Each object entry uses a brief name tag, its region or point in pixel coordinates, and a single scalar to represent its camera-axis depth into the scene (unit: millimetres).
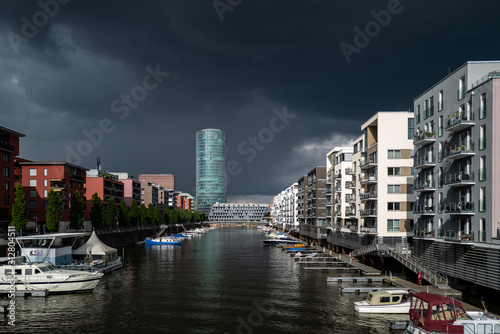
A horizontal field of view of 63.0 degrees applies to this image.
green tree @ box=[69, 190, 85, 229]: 106875
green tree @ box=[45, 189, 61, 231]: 95750
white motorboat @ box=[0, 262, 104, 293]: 49625
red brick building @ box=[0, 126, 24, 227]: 88875
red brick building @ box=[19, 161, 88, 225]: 111500
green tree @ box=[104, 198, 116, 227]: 131500
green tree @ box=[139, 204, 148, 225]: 166438
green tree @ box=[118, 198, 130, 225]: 146125
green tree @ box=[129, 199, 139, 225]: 156750
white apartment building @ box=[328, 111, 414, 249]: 73250
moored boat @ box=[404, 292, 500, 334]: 29984
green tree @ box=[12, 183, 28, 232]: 83125
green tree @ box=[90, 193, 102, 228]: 120375
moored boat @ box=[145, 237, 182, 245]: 136388
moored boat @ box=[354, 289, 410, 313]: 42531
